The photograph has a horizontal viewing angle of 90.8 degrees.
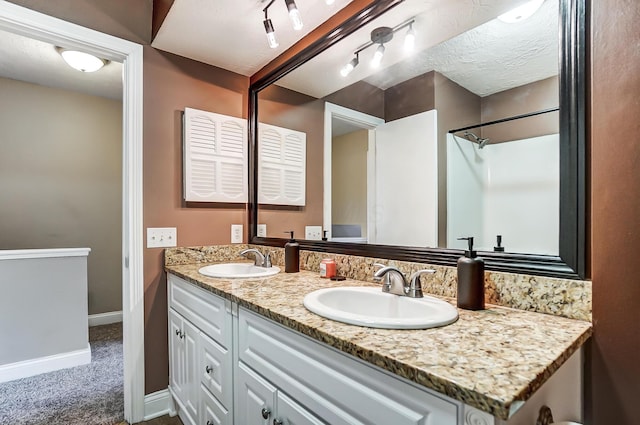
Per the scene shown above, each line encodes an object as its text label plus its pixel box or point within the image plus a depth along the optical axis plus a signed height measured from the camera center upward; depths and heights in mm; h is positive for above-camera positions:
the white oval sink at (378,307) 811 -301
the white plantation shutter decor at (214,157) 1949 +359
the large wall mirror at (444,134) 915 +313
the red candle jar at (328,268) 1522 -271
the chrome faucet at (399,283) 1097 -253
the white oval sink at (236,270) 1558 -322
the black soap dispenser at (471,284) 956 -217
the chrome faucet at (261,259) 1855 -279
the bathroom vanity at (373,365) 561 -339
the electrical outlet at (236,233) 2189 -143
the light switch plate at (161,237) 1846 -147
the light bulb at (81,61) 2314 +1151
